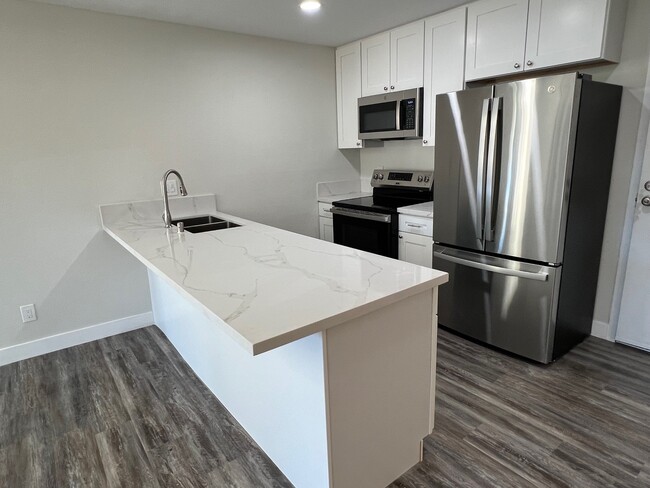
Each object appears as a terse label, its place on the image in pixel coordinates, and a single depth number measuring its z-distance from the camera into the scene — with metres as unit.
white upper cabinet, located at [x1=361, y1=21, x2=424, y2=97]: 3.21
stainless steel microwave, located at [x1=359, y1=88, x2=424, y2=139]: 3.31
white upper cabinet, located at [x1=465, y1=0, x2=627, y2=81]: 2.27
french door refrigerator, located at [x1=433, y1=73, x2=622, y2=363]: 2.26
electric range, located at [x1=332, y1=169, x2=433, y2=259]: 3.34
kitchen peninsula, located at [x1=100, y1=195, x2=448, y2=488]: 1.29
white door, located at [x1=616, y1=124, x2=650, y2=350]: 2.53
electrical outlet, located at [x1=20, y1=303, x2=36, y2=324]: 2.79
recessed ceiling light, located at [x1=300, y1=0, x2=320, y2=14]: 2.64
